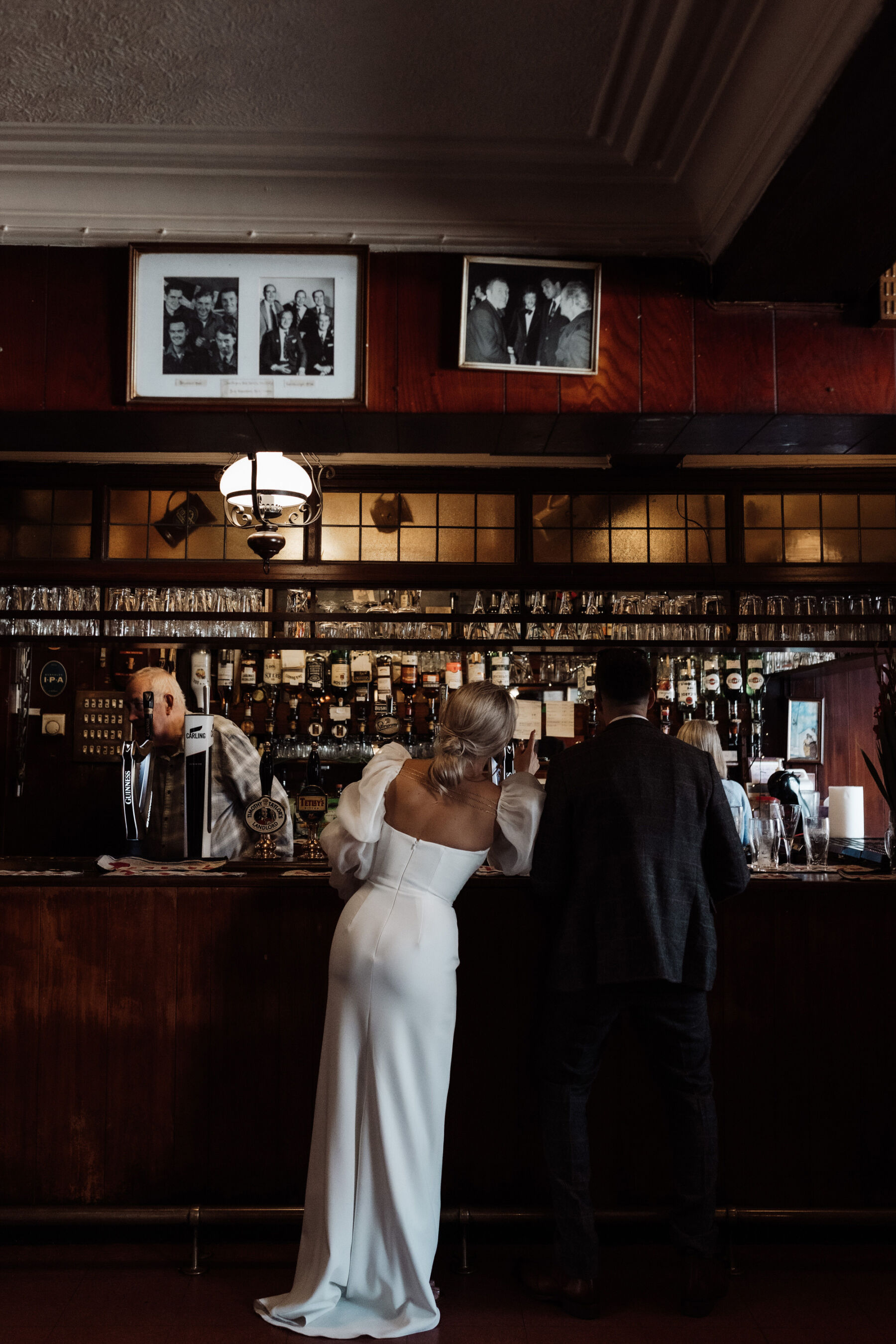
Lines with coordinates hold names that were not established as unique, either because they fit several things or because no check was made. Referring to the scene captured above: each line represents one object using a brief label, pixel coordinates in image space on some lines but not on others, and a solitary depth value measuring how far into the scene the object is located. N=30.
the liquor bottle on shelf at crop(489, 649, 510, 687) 5.72
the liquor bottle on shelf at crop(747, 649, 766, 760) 6.01
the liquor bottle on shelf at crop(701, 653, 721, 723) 6.04
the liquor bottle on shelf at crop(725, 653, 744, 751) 6.01
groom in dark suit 2.51
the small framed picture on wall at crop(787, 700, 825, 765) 6.37
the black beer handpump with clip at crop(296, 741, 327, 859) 3.98
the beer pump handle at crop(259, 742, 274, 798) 3.88
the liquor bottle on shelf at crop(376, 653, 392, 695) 5.87
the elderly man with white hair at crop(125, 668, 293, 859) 4.11
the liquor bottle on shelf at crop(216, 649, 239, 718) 5.86
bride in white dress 2.44
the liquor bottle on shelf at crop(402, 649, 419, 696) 5.83
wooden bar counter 2.96
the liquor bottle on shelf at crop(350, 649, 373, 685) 5.85
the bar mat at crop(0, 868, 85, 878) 3.07
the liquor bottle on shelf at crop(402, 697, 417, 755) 5.89
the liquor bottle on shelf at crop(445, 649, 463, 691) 5.82
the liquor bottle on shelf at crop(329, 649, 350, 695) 5.83
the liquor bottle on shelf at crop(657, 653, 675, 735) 6.00
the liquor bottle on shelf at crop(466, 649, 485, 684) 5.84
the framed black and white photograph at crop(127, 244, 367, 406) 3.05
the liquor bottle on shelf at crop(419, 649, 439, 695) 5.88
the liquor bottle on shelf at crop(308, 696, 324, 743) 5.83
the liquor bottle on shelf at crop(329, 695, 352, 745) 5.87
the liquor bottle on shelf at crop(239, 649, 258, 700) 5.87
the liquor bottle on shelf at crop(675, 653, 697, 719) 5.91
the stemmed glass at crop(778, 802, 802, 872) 3.89
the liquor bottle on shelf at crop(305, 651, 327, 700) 5.86
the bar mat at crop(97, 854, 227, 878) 3.10
